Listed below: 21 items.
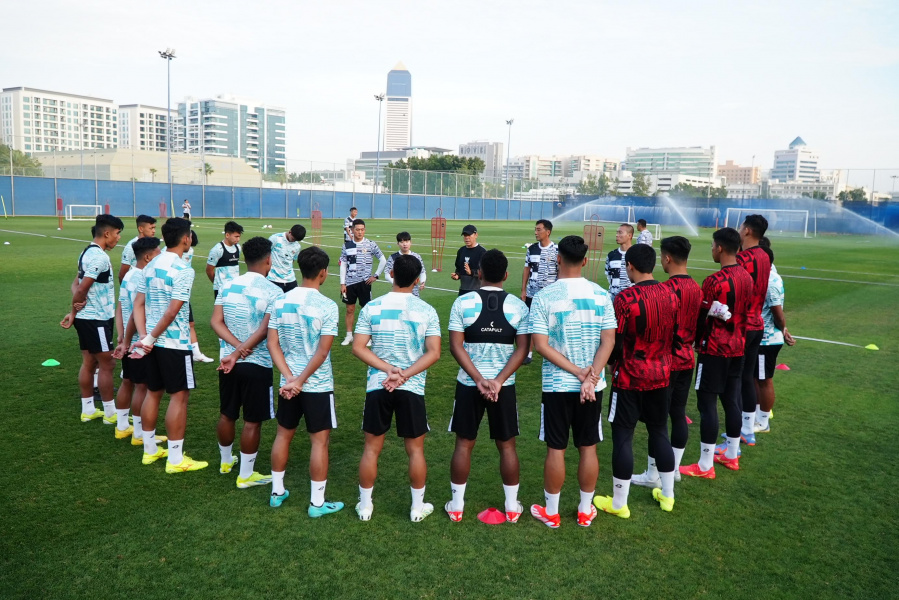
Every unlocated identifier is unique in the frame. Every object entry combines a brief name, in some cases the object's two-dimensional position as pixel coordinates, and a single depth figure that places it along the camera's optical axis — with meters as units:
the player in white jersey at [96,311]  6.63
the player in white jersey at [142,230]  7.45
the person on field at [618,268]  10.73
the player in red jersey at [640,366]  4.86
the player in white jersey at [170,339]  5.78
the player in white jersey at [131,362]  6.16
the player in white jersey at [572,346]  4.66
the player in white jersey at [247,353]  5.29
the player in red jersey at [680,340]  5.27
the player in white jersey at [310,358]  4.84
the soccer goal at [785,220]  58.70
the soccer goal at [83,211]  47.47
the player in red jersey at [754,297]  6.28
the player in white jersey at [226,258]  9.55
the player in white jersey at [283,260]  10.42
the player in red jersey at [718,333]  5.85
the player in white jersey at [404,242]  10.24
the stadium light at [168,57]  53.44
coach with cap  9.74
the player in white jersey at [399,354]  4.69
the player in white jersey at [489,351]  4.68
